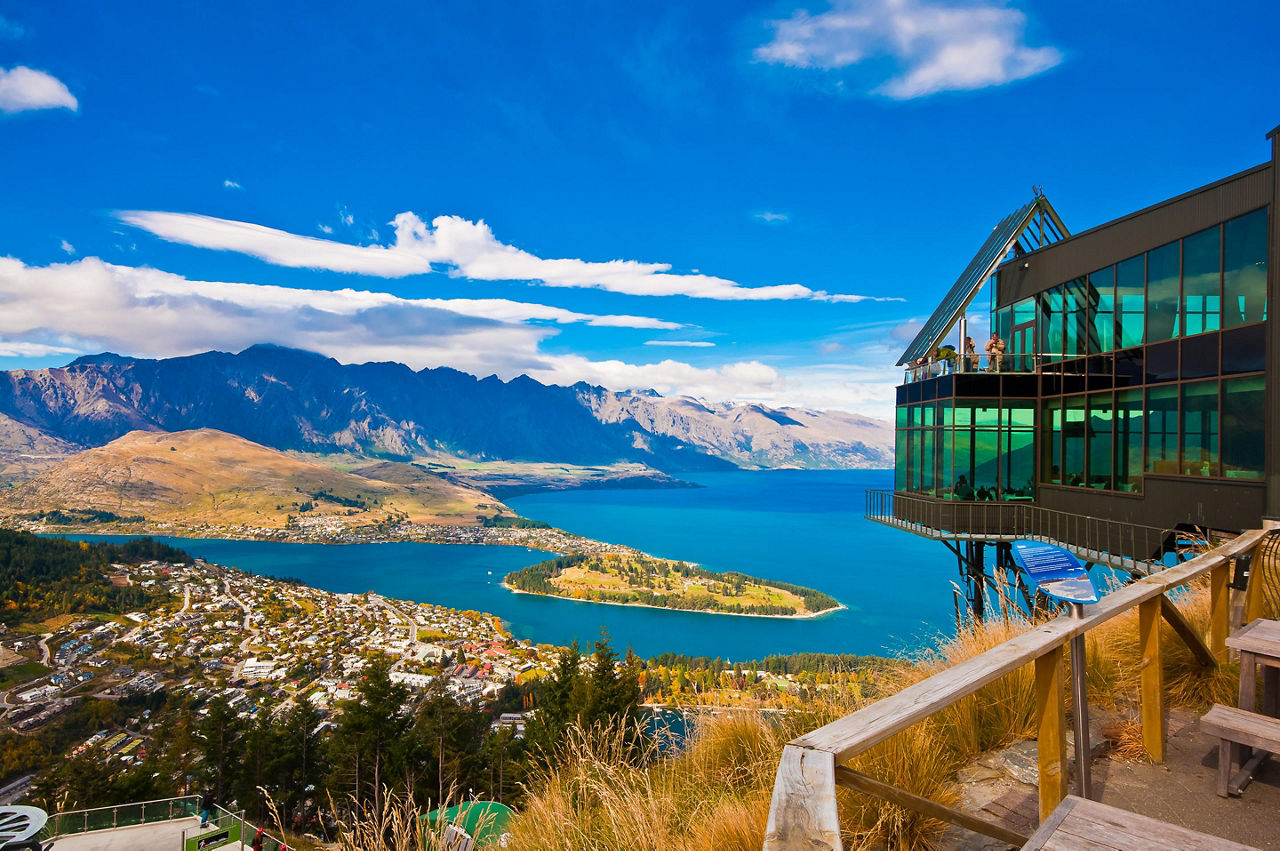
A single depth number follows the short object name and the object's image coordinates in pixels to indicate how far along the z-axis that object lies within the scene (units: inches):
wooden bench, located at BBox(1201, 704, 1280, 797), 99.9
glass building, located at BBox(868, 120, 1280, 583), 410.3
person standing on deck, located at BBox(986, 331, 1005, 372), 571.9
